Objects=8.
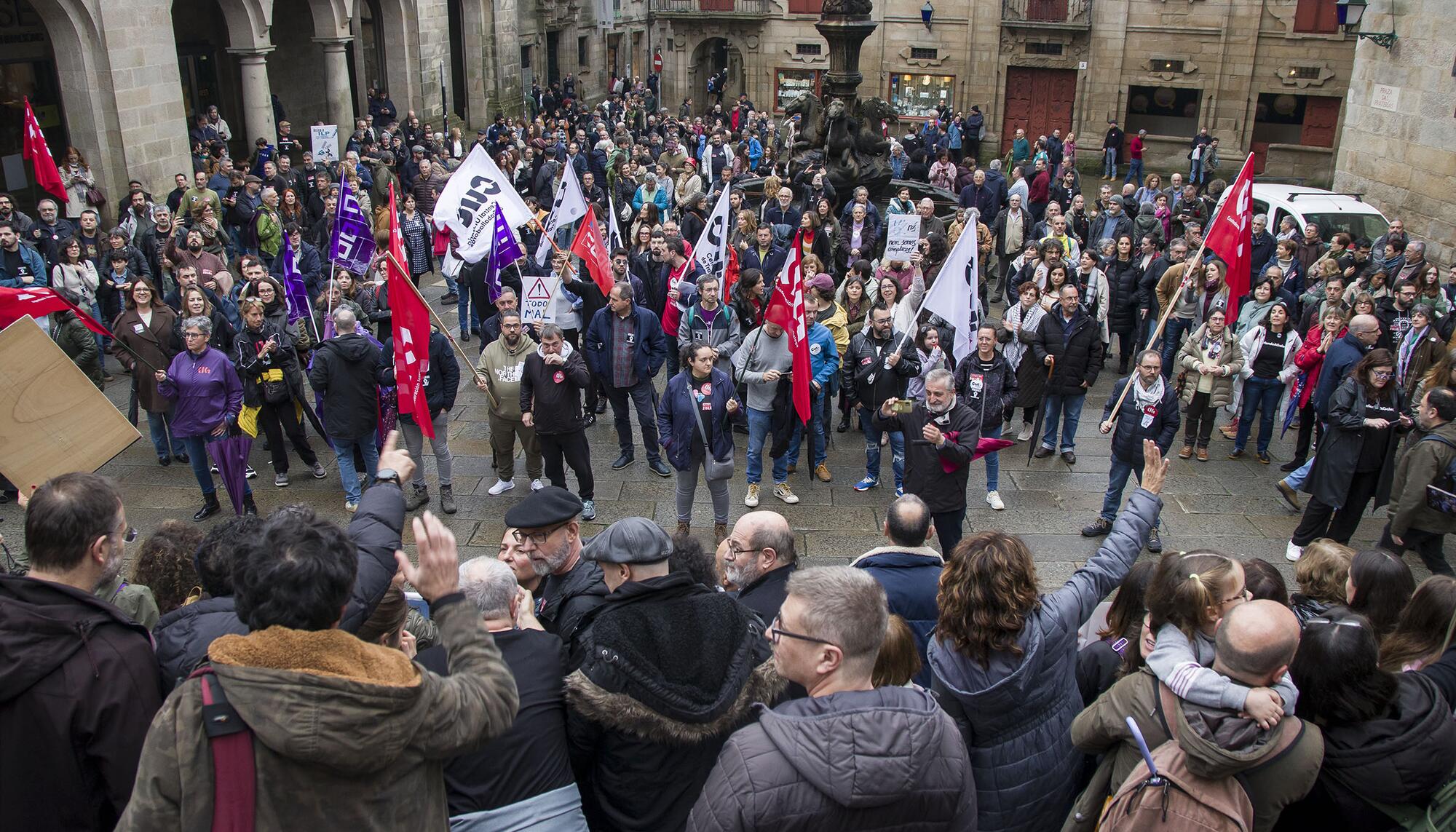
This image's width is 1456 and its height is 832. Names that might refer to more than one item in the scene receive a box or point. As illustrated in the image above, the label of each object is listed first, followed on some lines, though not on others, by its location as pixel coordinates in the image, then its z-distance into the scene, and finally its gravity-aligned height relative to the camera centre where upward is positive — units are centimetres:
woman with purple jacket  827 -226
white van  1479 -158
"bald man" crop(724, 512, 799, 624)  470 -193
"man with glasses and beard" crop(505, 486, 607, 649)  467 -191
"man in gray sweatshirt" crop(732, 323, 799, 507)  861 -215
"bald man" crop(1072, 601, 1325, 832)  297 -171
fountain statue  1634 -54
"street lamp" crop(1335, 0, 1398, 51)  1609 +104
